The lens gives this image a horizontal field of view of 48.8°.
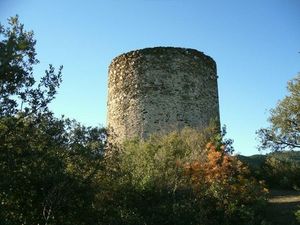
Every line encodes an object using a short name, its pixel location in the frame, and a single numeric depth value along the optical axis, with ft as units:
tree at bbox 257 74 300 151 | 42.90
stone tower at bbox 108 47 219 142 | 37.17
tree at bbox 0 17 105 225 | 18.71
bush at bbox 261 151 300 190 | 37.17
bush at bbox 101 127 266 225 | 24.86
